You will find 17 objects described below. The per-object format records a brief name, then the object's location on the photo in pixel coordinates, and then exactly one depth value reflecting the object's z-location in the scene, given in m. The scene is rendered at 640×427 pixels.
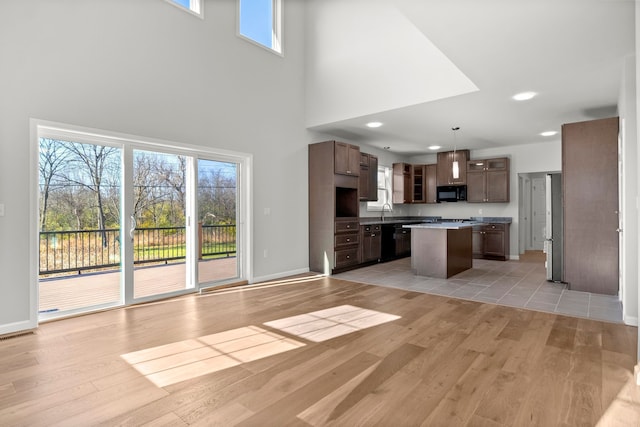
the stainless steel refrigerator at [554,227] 5.06
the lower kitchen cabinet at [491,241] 7.25
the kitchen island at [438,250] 5.37
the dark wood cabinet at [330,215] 5.85
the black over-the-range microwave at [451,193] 7.99
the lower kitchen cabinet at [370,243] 6.49
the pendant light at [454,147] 5.29
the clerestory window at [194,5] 4.59
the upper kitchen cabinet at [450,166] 8.00
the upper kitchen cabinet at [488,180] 7.50
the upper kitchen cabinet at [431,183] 8.49
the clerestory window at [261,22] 5.28
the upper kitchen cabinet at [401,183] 8.49
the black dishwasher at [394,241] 7.27
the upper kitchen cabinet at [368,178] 6.89
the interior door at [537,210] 9.13
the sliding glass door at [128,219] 3.62
